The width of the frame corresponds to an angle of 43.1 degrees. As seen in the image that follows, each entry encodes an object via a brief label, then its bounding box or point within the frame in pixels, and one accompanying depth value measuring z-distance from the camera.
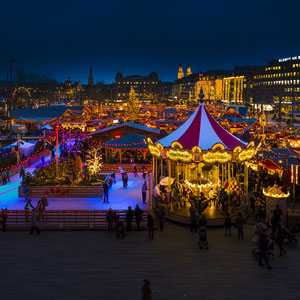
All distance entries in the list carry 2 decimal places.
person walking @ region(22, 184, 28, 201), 17.36
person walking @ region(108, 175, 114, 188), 19.52
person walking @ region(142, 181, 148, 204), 16.69
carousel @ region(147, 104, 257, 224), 14.31
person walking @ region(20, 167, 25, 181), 20.77
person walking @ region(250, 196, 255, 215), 15.05
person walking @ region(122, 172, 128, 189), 19.55
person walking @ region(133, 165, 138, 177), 23.15
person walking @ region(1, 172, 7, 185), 20.55
